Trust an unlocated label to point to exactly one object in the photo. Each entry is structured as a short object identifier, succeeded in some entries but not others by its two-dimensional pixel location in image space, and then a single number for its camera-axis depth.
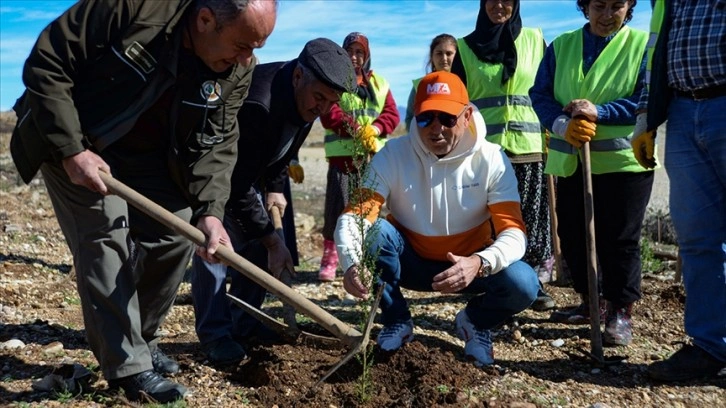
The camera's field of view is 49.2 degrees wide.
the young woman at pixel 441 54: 6.31
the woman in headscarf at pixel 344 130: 6.41
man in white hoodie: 4.00
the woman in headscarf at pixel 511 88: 5.48
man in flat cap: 3.93
